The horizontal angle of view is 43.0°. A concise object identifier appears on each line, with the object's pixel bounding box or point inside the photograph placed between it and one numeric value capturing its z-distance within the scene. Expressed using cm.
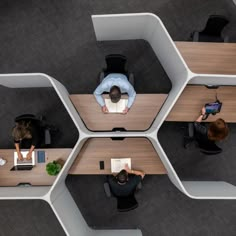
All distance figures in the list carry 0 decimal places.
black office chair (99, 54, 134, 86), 339
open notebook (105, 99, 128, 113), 344
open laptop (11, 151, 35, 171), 342
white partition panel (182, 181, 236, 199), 316
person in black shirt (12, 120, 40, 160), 327
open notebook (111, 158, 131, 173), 346
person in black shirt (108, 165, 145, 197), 341
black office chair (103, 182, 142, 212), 334
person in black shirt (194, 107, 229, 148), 315
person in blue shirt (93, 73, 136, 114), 332
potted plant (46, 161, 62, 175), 334
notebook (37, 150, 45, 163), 343
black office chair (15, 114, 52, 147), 353
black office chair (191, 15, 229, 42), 356
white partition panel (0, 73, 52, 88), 303
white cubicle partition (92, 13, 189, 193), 303
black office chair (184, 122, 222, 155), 341
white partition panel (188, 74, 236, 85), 292
